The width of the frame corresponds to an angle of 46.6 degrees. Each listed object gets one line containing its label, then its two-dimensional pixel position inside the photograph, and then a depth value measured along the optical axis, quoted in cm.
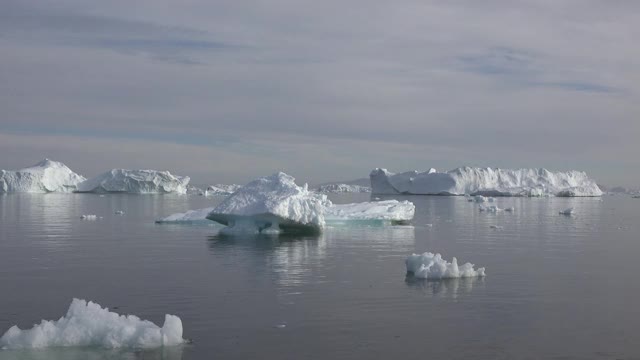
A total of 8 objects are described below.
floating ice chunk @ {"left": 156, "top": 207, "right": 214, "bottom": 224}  3527
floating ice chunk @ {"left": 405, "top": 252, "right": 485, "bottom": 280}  1773
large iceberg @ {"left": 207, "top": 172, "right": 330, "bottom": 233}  2880
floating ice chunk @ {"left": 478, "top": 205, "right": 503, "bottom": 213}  5559
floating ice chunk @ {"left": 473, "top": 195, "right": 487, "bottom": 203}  7199
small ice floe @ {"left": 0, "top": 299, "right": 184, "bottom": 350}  1062
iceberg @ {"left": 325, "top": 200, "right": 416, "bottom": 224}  3522
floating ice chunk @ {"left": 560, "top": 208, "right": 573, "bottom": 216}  5214
